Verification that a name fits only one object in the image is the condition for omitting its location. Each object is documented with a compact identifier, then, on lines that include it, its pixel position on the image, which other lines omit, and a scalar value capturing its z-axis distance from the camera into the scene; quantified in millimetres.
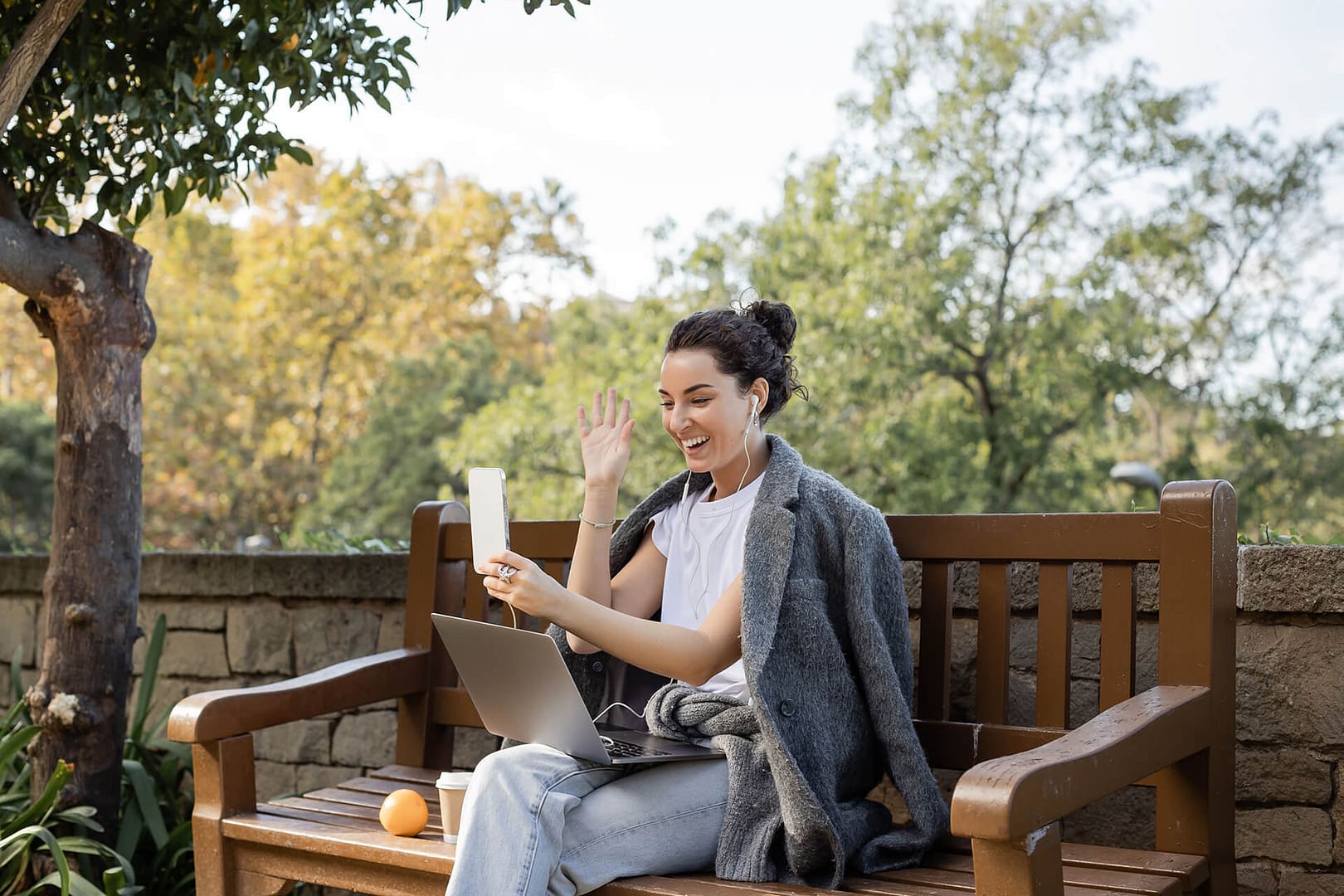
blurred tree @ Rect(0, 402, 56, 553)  13586
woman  1961
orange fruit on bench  2217
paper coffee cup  2100
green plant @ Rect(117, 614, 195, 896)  3102
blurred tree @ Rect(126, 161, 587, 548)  14430
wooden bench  1669
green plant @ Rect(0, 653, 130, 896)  2771
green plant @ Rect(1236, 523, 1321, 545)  2484
